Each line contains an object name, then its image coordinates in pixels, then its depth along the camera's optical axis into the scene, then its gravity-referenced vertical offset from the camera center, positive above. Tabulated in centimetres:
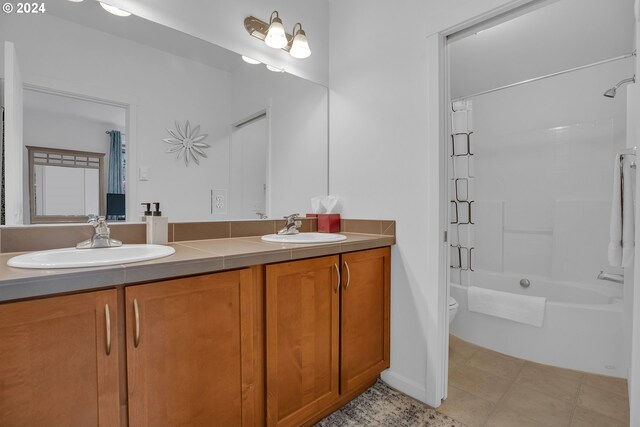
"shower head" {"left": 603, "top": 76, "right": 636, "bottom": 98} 205 +79
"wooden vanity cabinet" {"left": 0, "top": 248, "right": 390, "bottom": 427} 75 -45
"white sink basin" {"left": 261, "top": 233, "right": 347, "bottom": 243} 151 -15
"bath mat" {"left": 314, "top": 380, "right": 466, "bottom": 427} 146 -104
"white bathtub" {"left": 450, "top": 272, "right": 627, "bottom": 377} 186 -84
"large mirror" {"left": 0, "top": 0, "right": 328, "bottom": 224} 118 +47
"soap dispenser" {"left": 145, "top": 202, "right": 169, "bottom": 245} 134 -8
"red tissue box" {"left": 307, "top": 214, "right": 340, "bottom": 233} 197 -9
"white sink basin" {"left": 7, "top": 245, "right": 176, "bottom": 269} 81 -15
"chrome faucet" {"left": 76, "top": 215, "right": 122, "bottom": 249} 115 -11
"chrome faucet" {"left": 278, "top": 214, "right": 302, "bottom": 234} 182 -10
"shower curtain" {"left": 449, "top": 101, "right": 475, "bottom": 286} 285 +16
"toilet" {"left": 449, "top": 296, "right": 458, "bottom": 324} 216 -71
